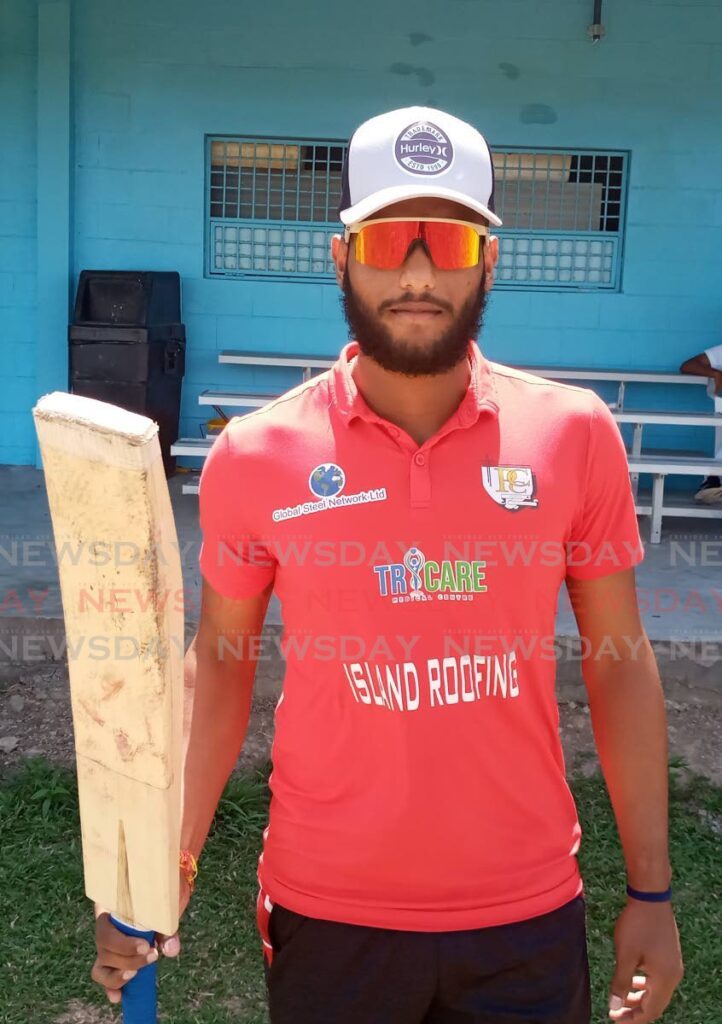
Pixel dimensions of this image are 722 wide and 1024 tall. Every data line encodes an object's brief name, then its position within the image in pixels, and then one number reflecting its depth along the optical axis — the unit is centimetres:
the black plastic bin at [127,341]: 730
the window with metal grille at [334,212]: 774
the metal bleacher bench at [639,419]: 647
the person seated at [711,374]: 722
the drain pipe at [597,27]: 713
